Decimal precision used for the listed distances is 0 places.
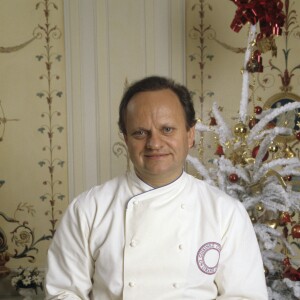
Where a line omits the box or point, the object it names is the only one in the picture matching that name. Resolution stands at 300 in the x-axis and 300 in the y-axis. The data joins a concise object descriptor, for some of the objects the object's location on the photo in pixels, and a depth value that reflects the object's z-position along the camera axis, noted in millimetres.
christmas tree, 1909
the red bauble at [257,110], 2194
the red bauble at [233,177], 1957
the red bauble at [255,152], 2105
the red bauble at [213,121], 2184
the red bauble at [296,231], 1891
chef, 1303
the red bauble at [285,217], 1908
